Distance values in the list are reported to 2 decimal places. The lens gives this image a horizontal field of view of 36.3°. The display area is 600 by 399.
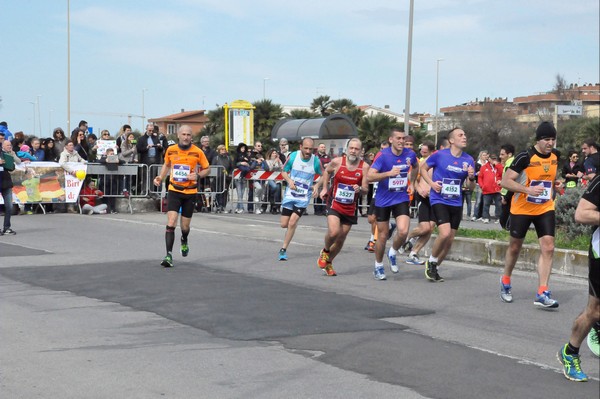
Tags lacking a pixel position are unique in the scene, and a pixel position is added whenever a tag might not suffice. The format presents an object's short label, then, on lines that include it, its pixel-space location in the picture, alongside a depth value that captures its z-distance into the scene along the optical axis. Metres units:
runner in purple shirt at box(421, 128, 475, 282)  12.12
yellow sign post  36.47
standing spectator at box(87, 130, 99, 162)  25.50
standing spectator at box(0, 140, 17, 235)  17.79
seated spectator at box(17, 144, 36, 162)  23.77
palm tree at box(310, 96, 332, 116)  67.31
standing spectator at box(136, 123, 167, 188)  24.81
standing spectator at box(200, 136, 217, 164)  25.17
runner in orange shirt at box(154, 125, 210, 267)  13.42
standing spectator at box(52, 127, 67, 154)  24.67
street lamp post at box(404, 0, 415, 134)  26.97
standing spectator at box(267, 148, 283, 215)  26.56
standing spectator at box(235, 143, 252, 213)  26.39
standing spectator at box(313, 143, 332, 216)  25.67
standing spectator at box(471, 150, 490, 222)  26.30
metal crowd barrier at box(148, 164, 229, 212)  25.36
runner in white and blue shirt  14.39
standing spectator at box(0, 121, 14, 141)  23.25
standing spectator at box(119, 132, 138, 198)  25.12
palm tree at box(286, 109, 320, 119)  64.12
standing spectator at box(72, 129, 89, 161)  24.73
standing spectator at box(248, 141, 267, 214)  26.64
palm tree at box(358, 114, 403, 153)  53.81
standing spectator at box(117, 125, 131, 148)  25.19
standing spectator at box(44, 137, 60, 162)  24.52
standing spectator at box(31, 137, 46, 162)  24.33
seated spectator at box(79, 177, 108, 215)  23.92
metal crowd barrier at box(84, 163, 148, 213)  24.27
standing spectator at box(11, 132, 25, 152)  24.06
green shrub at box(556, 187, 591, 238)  14.20
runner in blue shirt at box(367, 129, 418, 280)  12.49
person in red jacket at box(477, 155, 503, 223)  25.41
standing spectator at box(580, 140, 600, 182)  17.40
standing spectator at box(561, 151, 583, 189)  21.36
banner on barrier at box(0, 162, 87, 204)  23.05
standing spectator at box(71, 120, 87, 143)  24.78
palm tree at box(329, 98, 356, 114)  66.06
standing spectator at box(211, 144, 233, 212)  26.16
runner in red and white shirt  12.74
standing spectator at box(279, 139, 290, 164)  27.28
